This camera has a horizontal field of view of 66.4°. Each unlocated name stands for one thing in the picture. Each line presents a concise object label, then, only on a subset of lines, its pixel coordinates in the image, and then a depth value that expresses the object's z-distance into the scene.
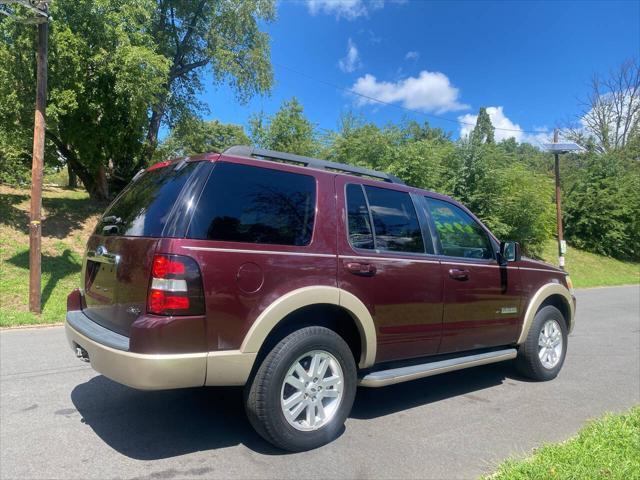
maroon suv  3.06
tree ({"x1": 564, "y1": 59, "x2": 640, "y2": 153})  44.00
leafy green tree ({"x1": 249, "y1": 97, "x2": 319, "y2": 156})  24.23
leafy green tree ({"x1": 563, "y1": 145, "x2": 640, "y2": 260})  29.52
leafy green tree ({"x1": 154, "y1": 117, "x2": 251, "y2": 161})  20.34
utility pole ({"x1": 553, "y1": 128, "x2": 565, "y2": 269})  22.41
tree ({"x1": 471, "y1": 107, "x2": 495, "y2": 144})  67.75
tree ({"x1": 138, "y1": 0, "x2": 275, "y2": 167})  18.67
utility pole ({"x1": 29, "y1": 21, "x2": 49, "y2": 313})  9.09
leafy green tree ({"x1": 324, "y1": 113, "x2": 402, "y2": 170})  20.16
